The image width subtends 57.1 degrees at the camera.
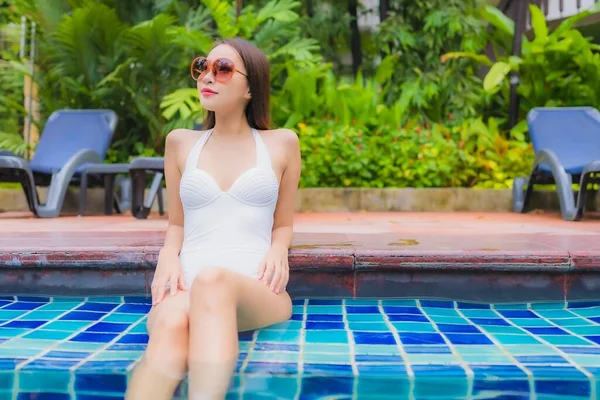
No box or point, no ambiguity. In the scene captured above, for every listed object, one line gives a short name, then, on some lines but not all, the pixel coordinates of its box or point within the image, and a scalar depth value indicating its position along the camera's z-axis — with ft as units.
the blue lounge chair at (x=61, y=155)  16.60
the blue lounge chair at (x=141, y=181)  15.88
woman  5.08
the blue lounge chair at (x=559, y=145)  17.31
